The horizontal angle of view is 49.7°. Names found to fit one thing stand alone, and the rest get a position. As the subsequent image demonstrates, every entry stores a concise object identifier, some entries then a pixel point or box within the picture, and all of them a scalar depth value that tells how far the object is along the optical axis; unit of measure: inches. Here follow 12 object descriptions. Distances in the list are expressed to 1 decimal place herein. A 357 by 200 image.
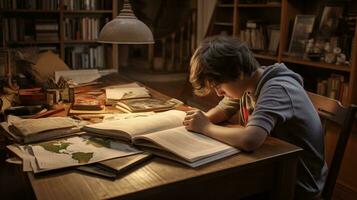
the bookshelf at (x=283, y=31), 103.9
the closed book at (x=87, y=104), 71.7
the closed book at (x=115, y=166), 42.5
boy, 52.1
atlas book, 44.0
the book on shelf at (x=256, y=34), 136.4
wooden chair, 55.5
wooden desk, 38.9
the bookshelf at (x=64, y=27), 141.3
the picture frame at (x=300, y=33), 116.8
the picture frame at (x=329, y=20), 109.4
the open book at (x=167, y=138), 45.8
